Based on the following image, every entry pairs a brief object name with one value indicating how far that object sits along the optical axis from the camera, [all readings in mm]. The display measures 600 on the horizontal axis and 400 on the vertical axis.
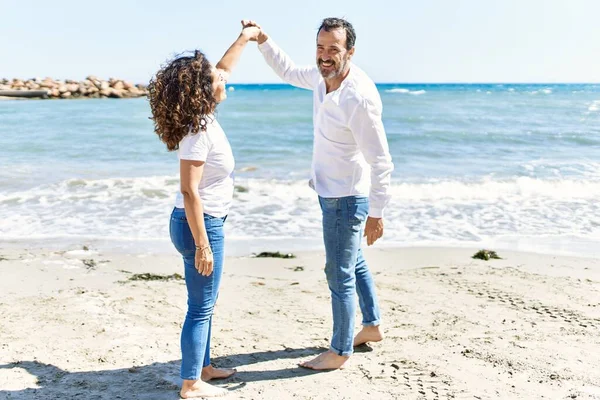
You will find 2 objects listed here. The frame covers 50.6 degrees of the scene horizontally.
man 3102
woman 2727
